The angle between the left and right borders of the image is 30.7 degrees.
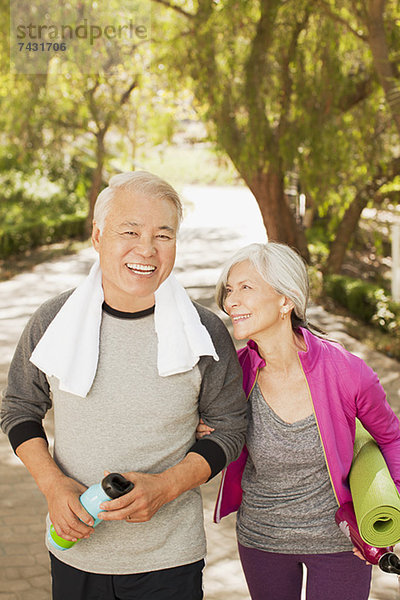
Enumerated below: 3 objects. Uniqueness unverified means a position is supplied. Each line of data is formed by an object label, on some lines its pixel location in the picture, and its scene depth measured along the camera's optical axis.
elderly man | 2.04
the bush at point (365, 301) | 10.37
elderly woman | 2.29
